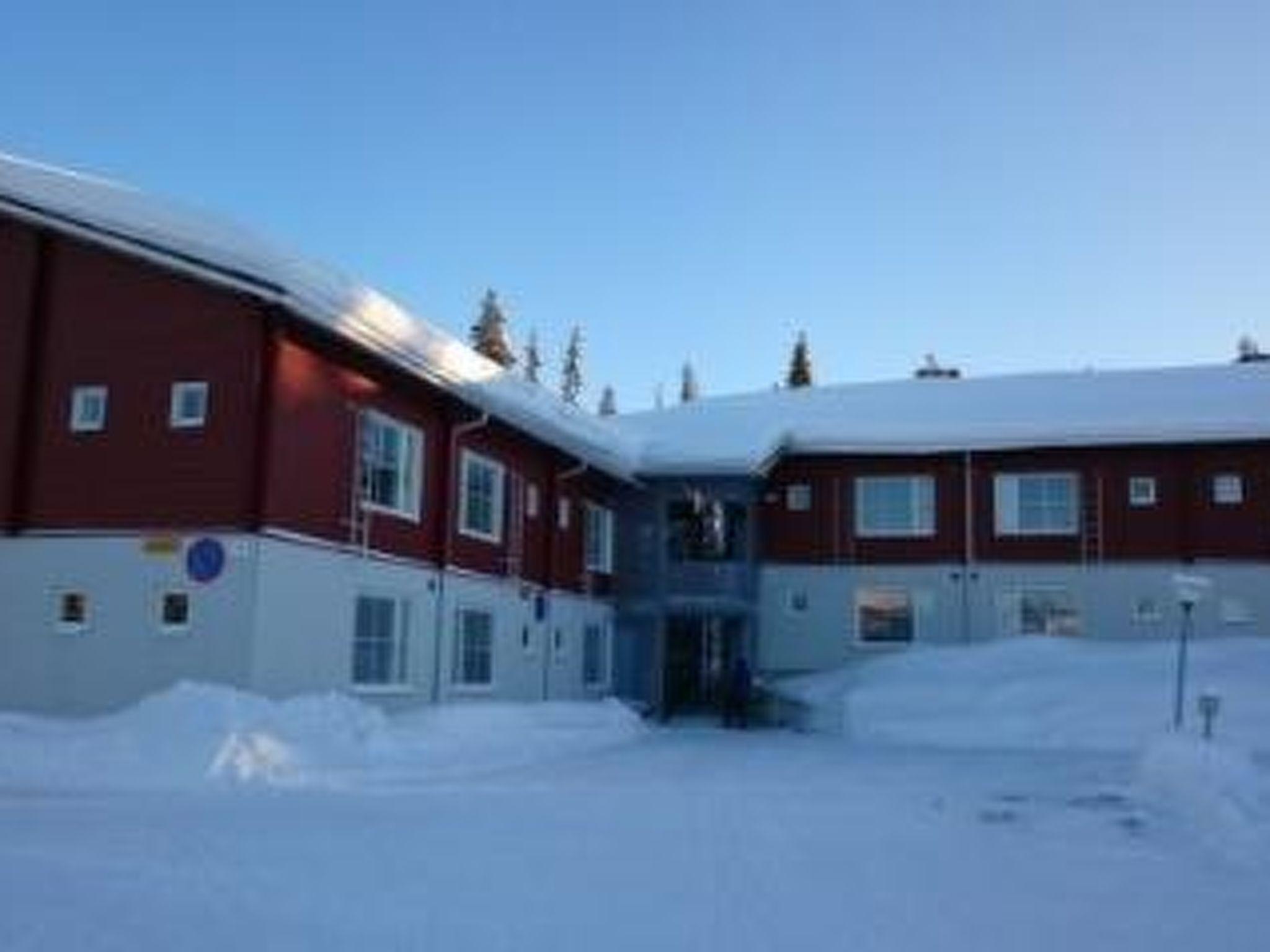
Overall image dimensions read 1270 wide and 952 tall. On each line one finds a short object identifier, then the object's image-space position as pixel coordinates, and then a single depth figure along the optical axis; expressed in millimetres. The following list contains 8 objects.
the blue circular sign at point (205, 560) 20281
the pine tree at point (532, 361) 102000
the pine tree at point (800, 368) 90562
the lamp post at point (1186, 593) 20594
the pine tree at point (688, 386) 121188
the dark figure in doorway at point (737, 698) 33531
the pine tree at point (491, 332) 89562
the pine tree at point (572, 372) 107500
